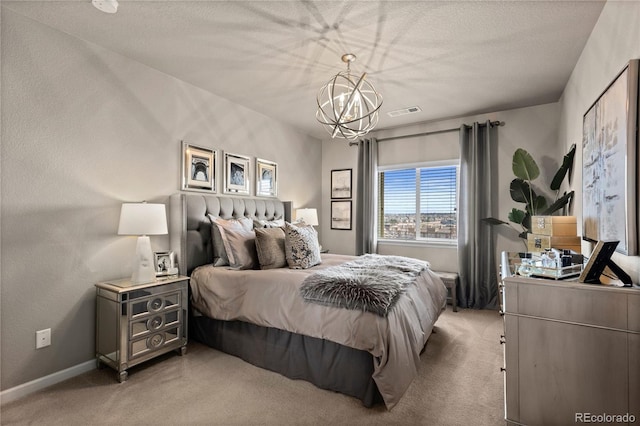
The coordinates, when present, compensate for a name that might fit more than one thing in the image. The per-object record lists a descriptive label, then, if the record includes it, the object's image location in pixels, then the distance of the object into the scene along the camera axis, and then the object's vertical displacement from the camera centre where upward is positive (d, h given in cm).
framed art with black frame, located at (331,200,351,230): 523 +0
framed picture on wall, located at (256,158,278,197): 410 +51
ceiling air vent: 396 +139
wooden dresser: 133 -64
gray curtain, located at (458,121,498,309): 401 -14
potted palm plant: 345 +25
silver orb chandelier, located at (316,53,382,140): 238 +112
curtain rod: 402 +122
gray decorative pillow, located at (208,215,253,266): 303 -24
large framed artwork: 147 +30
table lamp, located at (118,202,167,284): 241 -11
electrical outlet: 216 -89
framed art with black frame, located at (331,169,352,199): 521 +55
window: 447 +19
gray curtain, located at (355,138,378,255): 485 +29
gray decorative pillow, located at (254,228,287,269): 283 -33
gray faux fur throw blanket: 198 -51
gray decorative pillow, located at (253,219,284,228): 340 -11
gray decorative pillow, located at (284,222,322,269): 282 -32
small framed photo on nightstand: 276 -43
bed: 192 -80
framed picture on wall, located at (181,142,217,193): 319 +51
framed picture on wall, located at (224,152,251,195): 365 +51
